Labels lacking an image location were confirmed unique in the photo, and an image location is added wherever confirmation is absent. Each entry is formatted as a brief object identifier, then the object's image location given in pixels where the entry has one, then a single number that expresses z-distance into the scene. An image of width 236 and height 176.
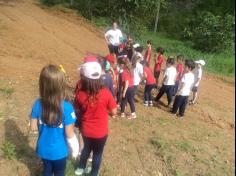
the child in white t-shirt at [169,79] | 4.98
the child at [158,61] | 5.68
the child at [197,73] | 5.24
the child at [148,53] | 6.07
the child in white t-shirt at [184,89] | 4.70
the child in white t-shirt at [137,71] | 4.51
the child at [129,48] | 5.93
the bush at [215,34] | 11.76
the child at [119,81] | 4.29
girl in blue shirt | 2.04
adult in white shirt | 6.28
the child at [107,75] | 3.61
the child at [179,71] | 5.26
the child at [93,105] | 2.34
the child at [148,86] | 5.04
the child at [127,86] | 4.17
